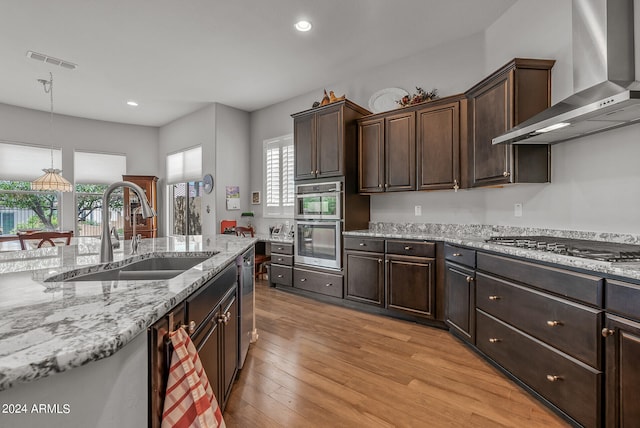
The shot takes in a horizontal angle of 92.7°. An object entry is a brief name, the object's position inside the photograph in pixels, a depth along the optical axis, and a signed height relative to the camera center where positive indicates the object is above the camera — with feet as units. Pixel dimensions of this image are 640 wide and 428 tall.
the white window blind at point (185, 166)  19.24 +3.06
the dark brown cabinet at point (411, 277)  9.89 -2.23
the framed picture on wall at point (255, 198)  18.70 +0.85
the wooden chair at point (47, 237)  11.36 -0.94
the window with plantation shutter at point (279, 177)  17.04 +2.02
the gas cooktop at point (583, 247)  5.08 -0.73
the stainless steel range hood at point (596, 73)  5.78 +2.94
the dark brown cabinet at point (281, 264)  14.08 -2.48
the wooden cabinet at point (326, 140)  12.37 +3.05
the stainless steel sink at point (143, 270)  4.46 -1.03
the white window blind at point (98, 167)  19.75 +3.03
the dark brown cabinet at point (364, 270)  11.08 -2.21
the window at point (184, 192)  19.30 +1.32
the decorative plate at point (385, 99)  12.88 +4.87
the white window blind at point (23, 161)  17.16 +3.05
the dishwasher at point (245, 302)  6.95 -2.20
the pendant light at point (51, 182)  13.20 +1.34
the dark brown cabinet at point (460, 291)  8.16 -2.27
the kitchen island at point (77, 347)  1.80 -0.86
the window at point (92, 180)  19.76 +2.12
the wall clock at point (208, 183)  17.67 +1.72
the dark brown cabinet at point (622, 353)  4.40 -2.14
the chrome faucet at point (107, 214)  5.08 -0.03
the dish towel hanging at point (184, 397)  2.82 -1.74
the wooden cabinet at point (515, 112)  8.11 +2.69
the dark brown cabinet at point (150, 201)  20.92 +0.66
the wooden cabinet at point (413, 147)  10.32 +2.37
